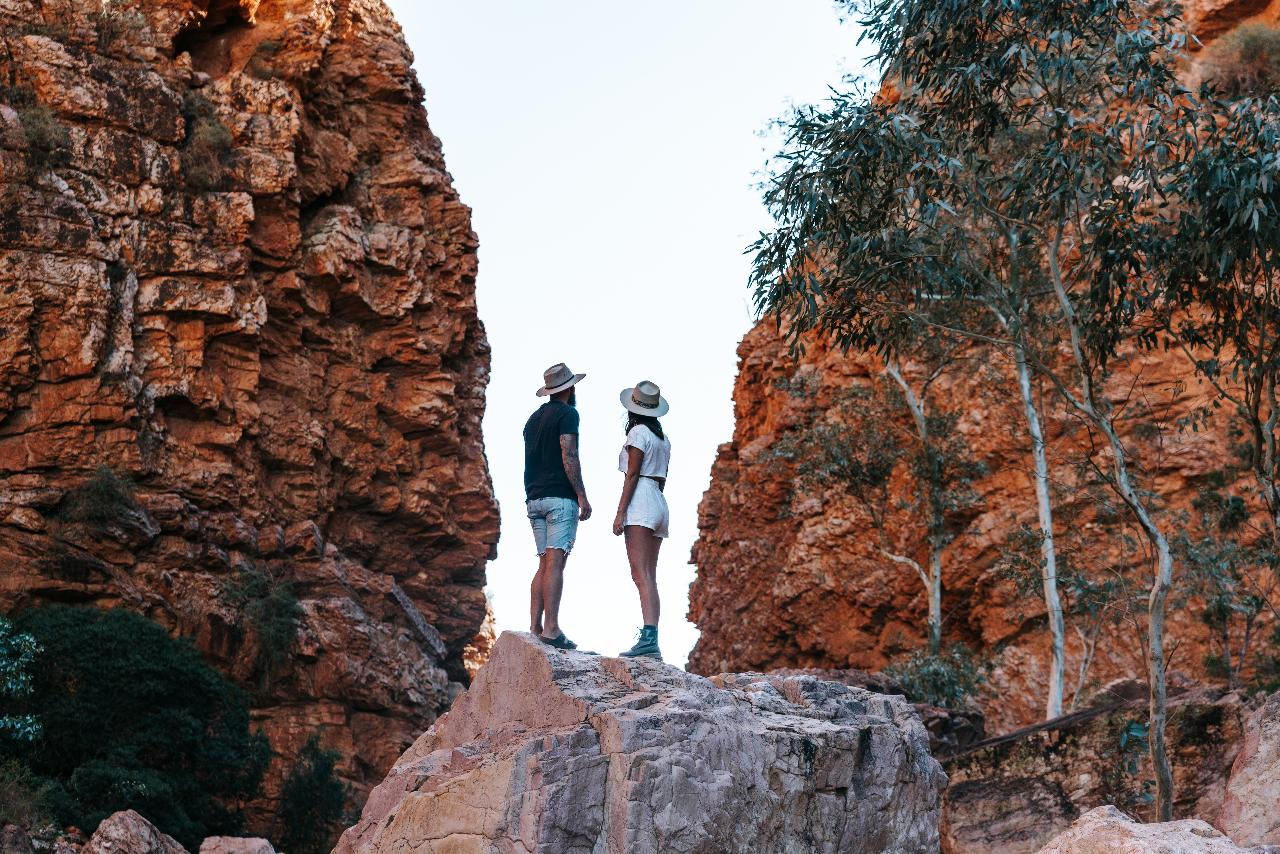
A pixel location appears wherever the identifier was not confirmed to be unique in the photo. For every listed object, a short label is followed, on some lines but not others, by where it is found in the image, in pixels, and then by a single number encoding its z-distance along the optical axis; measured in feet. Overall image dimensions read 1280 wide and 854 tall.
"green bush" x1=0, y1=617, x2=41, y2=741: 70.90
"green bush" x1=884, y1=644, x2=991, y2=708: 84.64
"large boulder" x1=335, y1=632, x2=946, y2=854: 25.73
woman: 32.40
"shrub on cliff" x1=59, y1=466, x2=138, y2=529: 89.40
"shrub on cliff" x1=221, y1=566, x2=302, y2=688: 93.76
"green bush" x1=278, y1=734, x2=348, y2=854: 85.25
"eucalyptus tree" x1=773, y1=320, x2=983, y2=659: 98.37
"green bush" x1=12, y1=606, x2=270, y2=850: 72.90
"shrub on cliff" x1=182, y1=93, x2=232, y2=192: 103.71
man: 32.81
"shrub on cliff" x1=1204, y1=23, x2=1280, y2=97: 116.78
